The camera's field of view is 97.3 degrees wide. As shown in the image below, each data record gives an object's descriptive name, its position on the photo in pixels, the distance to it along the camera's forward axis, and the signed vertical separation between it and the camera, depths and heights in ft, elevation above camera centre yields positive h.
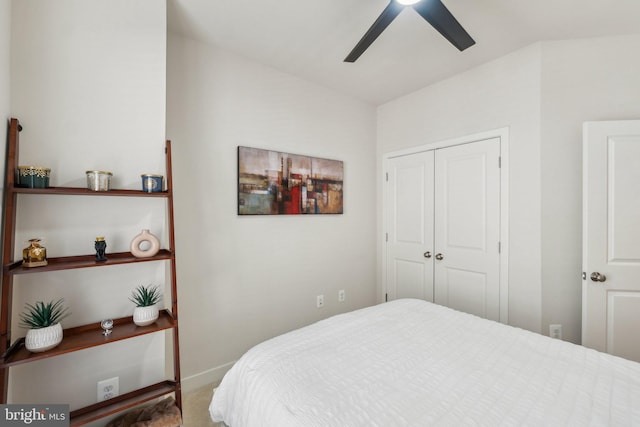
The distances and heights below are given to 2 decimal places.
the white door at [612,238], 6.40 -0.72
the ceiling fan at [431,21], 4.48 +3.20
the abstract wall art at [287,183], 7.85 +0.83
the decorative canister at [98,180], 4.46 +0.51
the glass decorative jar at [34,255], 4.00 -0.61
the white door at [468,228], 8.08 -0.59
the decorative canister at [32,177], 4.03 +0.52
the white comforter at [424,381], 3.16 -2.30
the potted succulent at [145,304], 4.81 -1.64
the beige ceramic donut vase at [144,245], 4.80 -0.59
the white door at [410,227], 9.65 -0.64
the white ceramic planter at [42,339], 3.90 -1.78
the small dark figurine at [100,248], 4.48 -0.58
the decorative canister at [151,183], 4.93 +0.50
